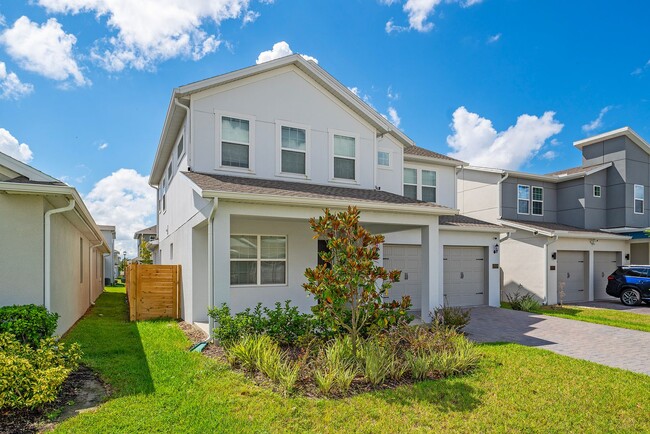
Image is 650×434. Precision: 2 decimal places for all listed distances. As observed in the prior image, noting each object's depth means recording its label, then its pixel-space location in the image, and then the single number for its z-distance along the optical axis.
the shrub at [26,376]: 4.66
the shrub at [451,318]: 9.31
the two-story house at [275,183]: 8.70
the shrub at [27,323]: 5.93
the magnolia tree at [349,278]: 6.32
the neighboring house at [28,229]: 6.68
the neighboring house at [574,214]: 16.34
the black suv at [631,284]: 15.51
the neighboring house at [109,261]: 32.16
